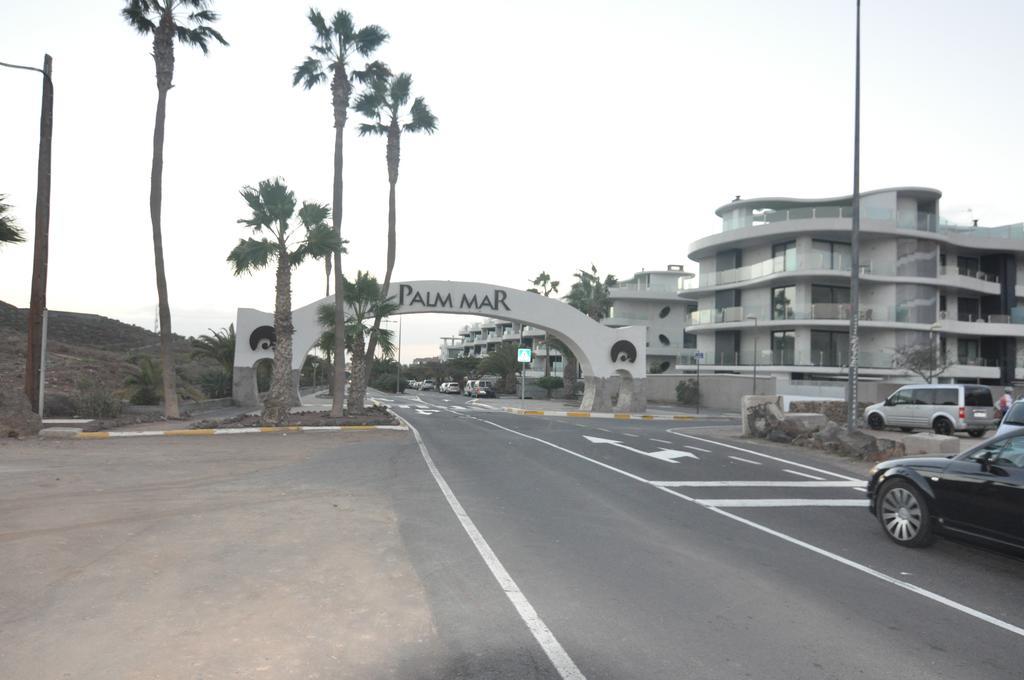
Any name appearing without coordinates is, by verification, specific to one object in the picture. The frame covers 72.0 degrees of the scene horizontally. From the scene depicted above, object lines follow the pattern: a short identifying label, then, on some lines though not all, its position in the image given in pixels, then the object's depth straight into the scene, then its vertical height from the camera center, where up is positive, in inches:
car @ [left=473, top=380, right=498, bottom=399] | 2388.0 -84.4
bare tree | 1376.7 +37.1
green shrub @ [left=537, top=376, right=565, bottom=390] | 2405.3 -51.6
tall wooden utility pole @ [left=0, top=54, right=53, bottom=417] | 712.4 +104.7
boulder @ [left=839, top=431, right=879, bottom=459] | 663.1 -67.1
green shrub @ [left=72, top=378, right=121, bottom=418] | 893.2 -60.6
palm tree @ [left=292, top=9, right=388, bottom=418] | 1026.1 +428.0
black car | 267.3 -48.2
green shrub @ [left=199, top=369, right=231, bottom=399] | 1477.6 -57.1
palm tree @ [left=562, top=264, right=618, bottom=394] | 2370.8 +248.3
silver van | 917.2 -42.4
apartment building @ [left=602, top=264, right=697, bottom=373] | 2711.6 +212.8
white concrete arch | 1316.4 +70.6
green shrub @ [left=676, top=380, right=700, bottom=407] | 1914.4 -57.5
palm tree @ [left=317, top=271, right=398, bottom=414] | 1133.7 +63.8
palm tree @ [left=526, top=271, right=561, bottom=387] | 2923.2 +356.0
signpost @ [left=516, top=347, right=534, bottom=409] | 1512.1 +26.8
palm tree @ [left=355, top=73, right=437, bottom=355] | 1242.6 +431.1
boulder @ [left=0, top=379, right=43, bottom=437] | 648.4 -59.9
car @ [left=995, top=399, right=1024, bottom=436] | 579.8 -30.4
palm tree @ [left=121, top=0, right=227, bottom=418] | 892.0 +368.9
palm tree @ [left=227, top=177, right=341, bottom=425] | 864.9 +137.8
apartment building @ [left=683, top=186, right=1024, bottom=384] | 1699.1 +226.5
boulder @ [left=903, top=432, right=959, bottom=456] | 620.4 -59.7
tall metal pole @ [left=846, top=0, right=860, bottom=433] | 762.8 +109.5
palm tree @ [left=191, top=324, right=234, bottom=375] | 1503.4 +25.1
